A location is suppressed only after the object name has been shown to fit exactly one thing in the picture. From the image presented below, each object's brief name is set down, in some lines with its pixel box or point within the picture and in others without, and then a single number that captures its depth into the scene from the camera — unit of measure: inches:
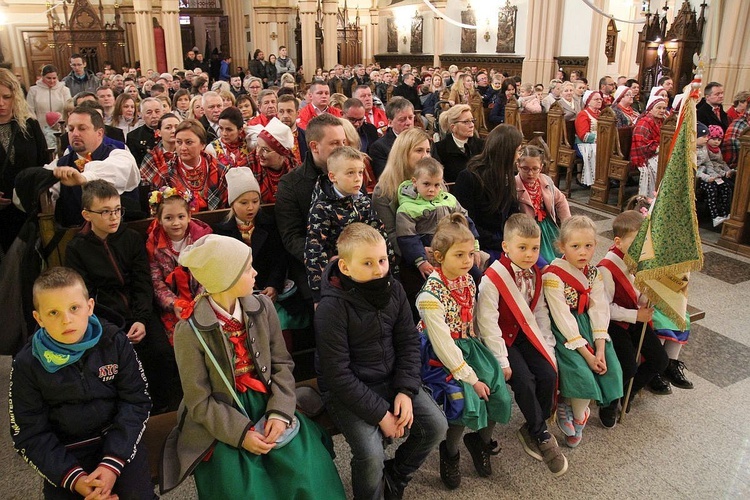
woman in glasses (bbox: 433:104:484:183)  159.0
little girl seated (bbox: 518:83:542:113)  339.6
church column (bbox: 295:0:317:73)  679.7
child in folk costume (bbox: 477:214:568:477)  103.2
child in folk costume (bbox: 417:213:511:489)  97.3
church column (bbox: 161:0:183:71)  659.4
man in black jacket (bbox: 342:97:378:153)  189.5
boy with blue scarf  75.5
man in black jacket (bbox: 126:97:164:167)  192.1
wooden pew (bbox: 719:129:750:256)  214.4
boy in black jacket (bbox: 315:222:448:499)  87.9
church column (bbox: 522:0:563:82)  527.8
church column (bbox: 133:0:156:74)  658.5
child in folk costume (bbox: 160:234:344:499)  79.9
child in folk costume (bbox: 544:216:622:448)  107.0
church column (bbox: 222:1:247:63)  879.1
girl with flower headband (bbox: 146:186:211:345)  109.6
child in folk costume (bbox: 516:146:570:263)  143.8
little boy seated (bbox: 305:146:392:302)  107.4
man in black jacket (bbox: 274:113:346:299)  119.1
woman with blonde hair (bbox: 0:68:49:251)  142.9
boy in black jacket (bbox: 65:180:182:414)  104.6
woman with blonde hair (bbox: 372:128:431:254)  130.1
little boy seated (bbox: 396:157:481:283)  120.8
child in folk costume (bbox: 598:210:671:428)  114.6
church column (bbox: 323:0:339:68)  724.7
